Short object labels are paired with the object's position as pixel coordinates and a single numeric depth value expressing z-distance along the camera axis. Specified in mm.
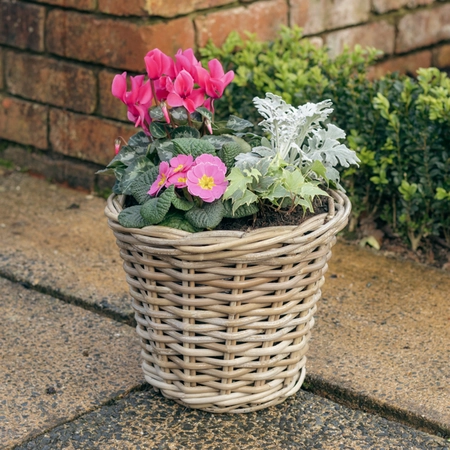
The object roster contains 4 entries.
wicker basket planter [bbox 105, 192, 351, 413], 1565
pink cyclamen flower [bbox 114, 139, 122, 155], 1679
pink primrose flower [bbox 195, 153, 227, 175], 1591
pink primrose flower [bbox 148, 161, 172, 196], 1593
